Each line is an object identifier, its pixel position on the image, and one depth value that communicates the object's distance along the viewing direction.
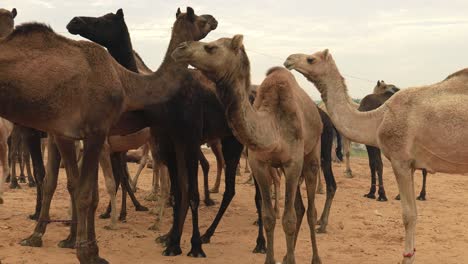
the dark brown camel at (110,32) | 7.61
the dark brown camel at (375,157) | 12.96
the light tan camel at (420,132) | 6.71
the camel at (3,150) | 10.32
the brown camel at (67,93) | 5.47
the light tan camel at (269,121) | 5.59
